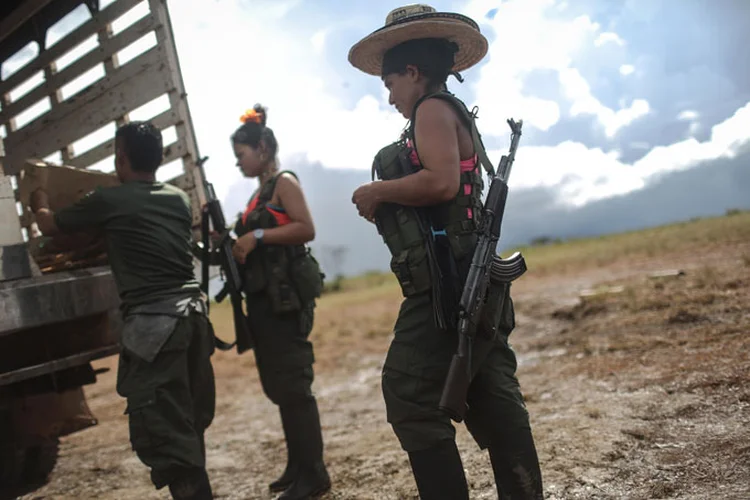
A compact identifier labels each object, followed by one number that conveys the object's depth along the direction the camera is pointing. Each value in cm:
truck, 336
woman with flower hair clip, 352
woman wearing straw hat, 221
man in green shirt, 291
